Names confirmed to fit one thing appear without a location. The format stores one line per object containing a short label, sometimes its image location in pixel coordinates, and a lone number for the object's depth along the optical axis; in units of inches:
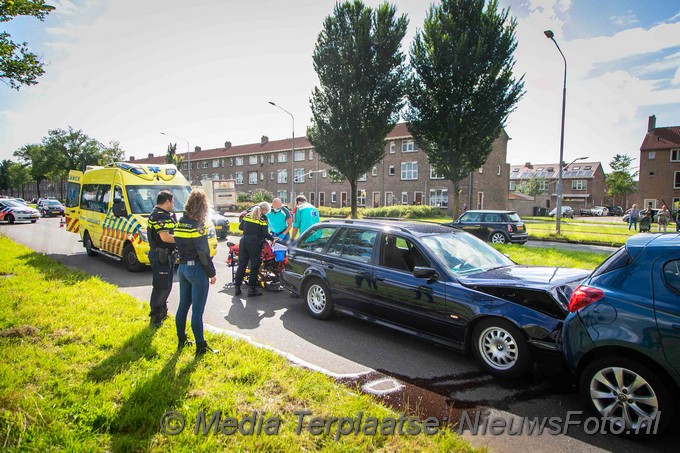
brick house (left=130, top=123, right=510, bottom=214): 1605.6
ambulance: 366.3
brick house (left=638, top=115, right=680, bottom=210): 1852.9
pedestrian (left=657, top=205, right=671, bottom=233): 878.1
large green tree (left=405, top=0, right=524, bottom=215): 808.3
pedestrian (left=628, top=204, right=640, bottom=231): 1028.5
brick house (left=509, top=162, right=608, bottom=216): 2785.4
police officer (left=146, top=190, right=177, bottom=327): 210.8
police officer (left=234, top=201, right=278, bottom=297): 289.4
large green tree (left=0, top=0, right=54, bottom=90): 322.7
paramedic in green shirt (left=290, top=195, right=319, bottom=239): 346.6
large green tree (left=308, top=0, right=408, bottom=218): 920.9
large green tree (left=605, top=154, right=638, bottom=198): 2492.6
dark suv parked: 666.8
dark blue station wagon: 155.0
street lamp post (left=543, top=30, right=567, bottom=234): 759.1
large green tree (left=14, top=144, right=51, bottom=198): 2449.6
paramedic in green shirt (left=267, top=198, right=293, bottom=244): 352.2
